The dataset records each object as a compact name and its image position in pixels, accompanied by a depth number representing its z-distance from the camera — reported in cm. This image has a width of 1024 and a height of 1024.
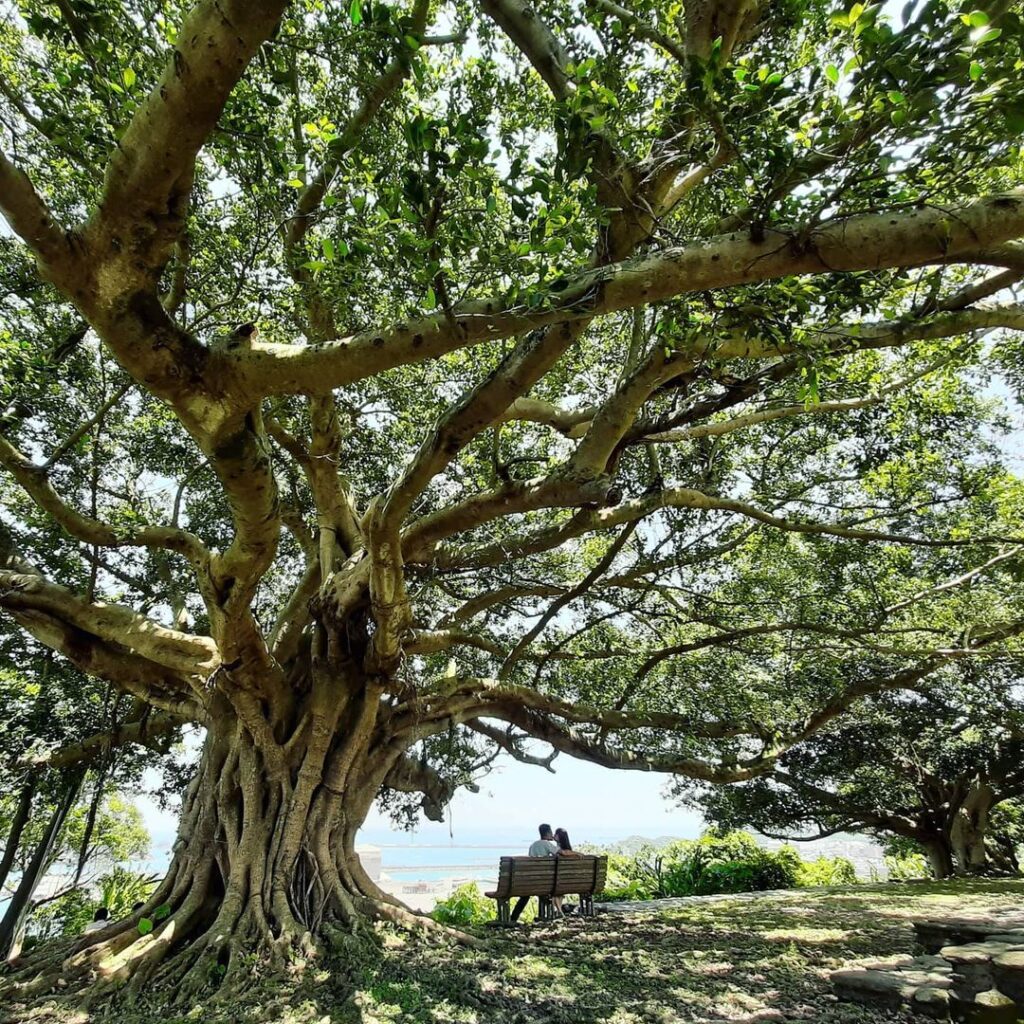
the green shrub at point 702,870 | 1103
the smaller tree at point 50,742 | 734
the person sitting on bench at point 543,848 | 768
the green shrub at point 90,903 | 777
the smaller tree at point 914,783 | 1239
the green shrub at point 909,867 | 1657
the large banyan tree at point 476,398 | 281
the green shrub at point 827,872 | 1230
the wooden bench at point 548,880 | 686
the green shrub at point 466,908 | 807
